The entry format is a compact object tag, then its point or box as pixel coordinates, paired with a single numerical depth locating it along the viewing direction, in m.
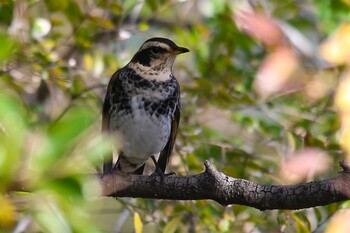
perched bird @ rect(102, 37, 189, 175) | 8.27
